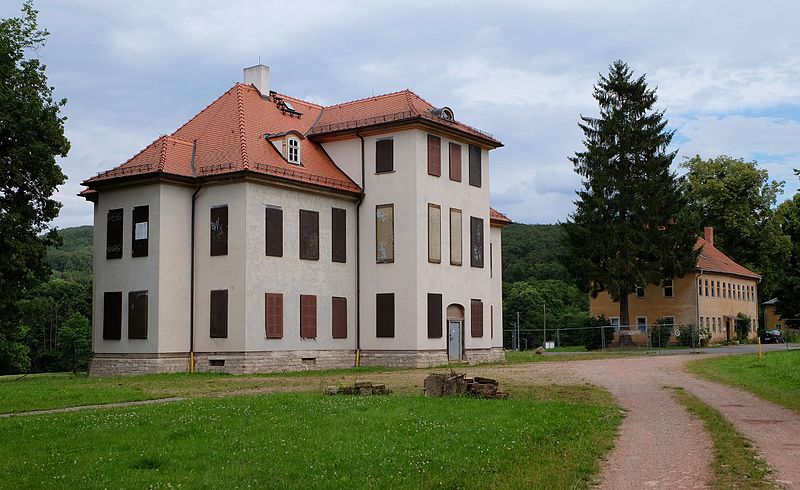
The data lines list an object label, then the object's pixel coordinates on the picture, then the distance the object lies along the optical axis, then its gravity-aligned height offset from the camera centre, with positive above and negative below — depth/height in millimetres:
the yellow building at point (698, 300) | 63719 +1560
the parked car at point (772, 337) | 74125 -1326
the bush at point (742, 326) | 71688 -389
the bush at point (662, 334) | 59812 -826
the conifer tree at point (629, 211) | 55978 +7000
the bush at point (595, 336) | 57725 -904
